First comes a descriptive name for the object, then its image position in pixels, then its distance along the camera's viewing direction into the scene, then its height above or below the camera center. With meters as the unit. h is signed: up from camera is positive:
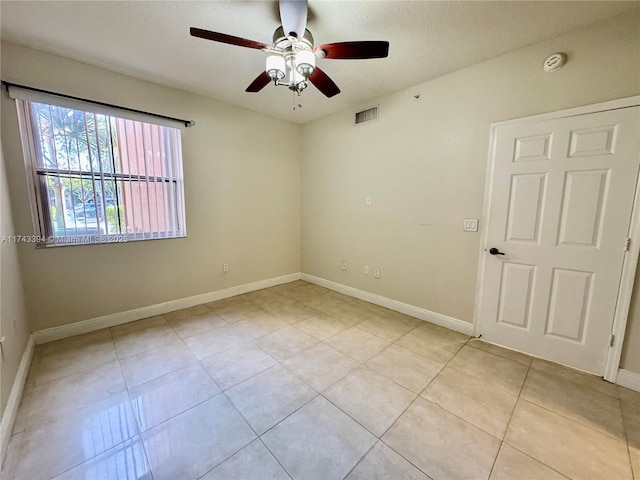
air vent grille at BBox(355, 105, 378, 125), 3.16 +1.24
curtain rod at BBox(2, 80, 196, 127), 2.07 +1.03
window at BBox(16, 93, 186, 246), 2.24 +0.36
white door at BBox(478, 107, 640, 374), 1.84 -0.17
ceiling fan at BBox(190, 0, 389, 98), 1.54 +1.03
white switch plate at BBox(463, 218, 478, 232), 2.50 -0.14
